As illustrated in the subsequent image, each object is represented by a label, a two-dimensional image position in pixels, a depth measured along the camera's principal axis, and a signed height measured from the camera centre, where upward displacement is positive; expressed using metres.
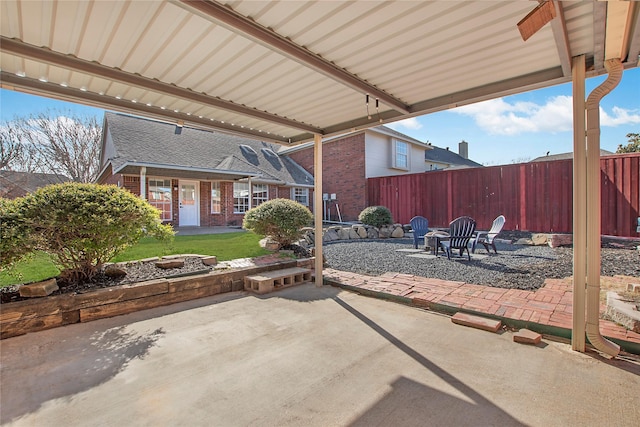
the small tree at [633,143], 20.75 +4.50
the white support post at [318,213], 5.19 -0.04
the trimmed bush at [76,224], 3.38 -0.12
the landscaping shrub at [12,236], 3.21 -0.23
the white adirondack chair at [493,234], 7.56 -0.66
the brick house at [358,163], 15.56 +2.69
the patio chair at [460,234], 6.78 -0.58
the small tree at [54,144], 13.73 +3.56
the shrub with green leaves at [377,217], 11.56 -0.27
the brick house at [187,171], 11.96 +1.76
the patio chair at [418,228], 8.86 -0.56
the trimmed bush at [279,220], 6.80 -0.19
